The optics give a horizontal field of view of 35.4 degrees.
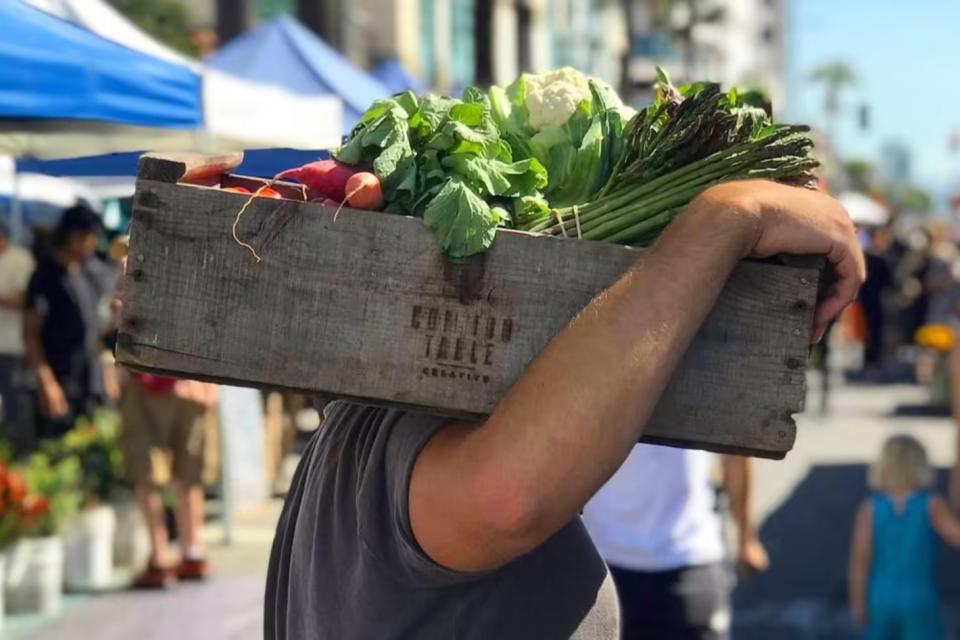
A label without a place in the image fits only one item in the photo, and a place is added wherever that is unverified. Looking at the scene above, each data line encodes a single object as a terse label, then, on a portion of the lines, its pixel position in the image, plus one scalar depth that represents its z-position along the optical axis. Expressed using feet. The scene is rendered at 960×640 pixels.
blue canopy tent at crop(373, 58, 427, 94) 51.22
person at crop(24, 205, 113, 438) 31.09
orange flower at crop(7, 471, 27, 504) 22.24
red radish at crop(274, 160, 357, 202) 6.31
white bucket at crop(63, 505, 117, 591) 25.45
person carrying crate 5.58
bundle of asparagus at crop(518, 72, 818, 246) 6.33
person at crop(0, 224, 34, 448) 30.71
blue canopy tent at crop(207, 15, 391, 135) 38.01
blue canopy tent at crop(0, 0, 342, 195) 13.80
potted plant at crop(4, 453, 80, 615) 23.34
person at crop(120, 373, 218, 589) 25.85
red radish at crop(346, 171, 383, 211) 6.14
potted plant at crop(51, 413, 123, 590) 25.53
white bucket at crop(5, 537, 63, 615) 23.47
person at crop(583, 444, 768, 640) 12.99
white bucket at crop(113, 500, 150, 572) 26.96
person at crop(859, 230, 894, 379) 51.16
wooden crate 6.08
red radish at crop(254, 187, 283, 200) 6.23
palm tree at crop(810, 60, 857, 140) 403.34
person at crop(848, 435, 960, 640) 18.88
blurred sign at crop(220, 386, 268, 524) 29.14
